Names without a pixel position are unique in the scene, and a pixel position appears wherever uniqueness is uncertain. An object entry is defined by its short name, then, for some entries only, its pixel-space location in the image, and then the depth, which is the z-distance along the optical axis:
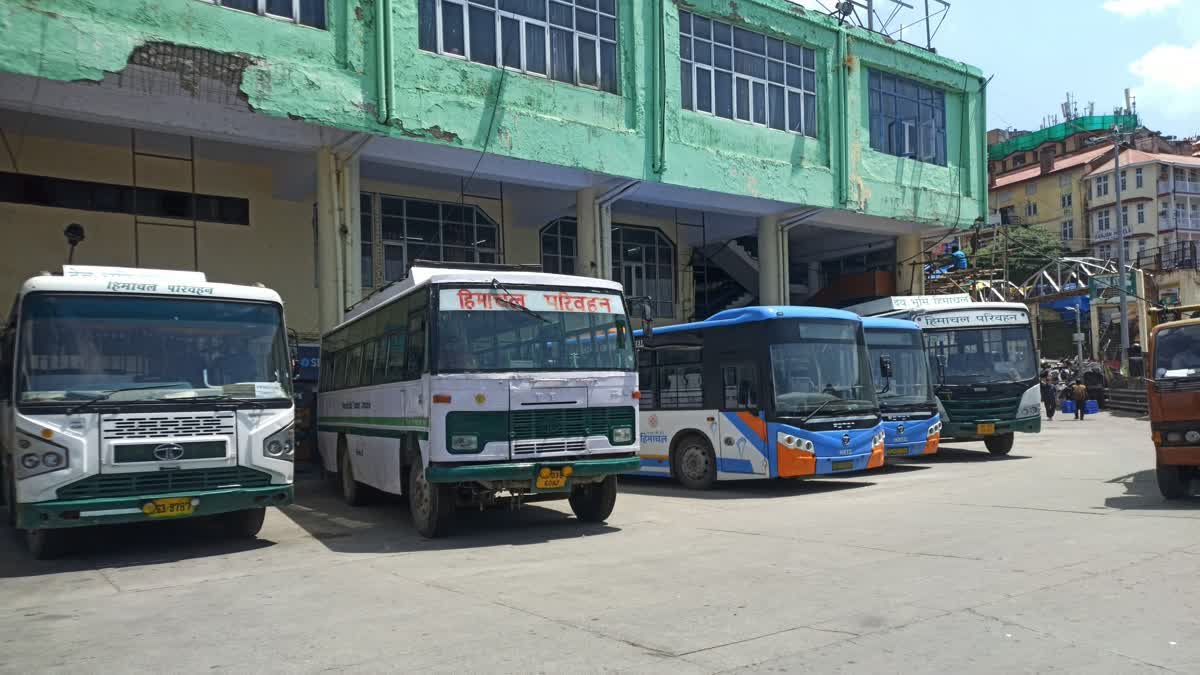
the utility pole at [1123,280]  36.03
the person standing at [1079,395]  32.78
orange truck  11.25
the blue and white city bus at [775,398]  14.38
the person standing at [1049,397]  33.66
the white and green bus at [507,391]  10.45
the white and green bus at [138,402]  9.43
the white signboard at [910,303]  22.00
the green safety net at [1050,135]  85.75
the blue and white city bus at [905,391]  17.67
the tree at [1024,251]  67.00
